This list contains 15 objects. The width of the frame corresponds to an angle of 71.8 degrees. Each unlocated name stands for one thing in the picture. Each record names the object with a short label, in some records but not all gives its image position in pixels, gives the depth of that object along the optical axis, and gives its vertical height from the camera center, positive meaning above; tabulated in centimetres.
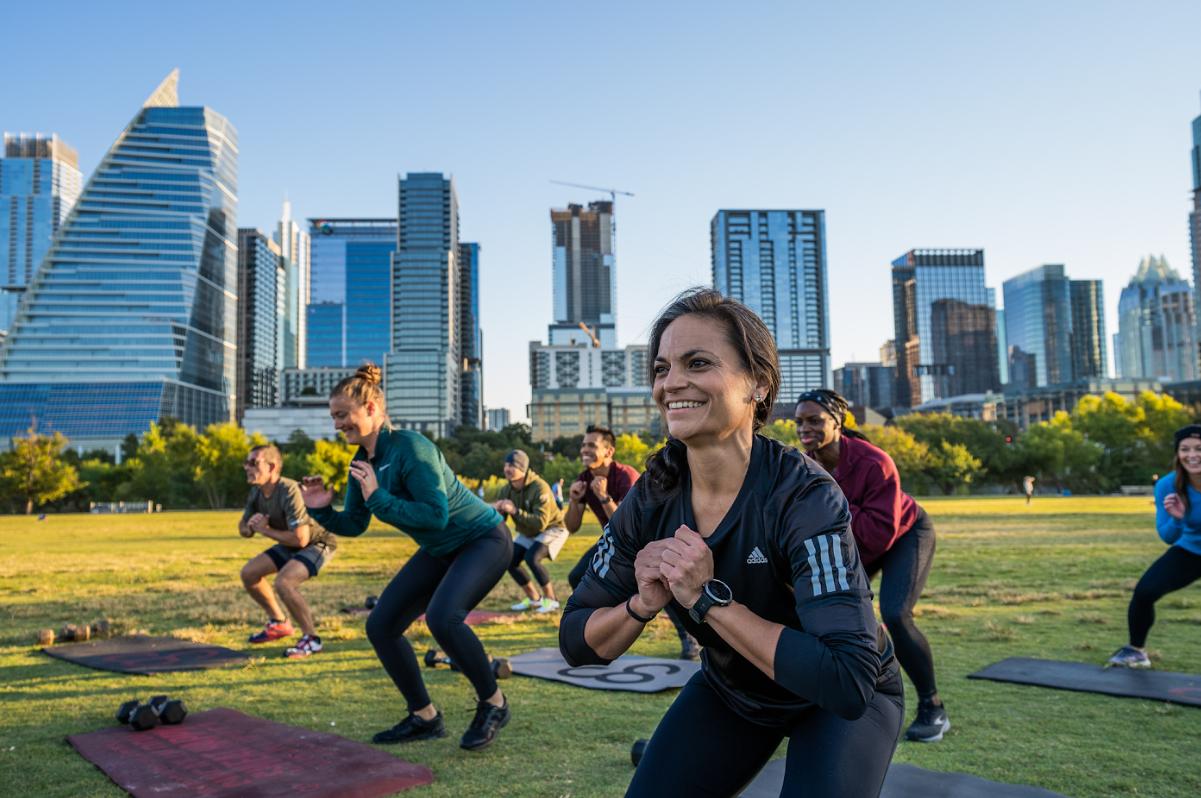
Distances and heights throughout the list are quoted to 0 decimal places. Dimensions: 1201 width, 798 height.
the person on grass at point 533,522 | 1077 -103
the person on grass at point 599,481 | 830 -39
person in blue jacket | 670 -78
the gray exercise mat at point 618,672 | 672 -198
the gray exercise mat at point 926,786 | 405 -176
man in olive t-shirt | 852 -99
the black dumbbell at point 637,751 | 449 -167
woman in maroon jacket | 523 -59
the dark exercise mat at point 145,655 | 775 -204
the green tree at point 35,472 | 7131 -166
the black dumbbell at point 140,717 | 553 -179
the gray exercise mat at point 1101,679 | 618 -197
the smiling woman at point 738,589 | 215 -42
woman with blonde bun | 521 -72
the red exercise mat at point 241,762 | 439 -183
